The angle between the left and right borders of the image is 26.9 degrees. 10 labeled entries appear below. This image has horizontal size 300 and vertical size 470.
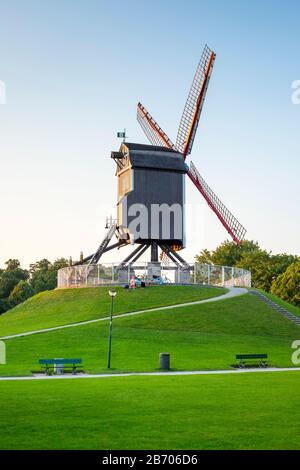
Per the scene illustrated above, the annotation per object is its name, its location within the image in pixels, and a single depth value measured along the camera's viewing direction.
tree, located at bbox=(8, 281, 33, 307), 106.81
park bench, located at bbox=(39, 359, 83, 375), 29.19
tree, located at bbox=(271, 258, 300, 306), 89.75
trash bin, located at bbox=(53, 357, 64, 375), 29.68
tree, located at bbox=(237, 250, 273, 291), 104.31
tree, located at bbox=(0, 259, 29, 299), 118.25
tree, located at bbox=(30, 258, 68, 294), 107.94
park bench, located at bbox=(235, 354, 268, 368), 32.88
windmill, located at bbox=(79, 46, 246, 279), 61.44
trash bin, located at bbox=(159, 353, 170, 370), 30.80
